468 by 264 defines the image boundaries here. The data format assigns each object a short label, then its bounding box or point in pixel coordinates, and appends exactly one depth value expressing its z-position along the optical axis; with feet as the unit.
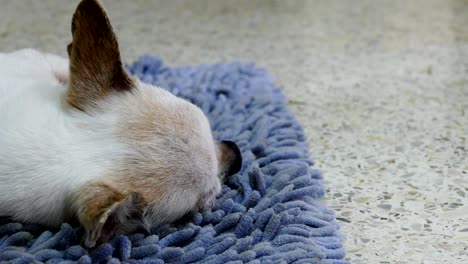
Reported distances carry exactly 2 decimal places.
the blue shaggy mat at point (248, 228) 3.31
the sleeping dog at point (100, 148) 3.29
